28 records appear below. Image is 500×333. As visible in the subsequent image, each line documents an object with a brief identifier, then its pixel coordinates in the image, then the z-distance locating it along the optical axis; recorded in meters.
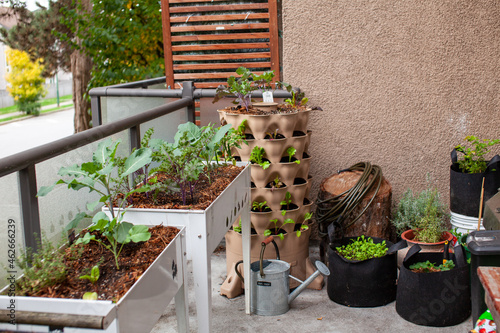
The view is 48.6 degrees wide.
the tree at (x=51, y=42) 10.38
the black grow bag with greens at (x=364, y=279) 3.66
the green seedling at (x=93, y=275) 1.73
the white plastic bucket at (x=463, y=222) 4.31
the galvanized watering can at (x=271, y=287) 3.64
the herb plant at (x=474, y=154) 4.33
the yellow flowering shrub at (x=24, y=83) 29.77
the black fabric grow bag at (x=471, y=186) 4.21
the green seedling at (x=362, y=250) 3.75
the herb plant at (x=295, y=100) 4.15
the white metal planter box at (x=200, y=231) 2.36
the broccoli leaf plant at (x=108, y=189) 1.93
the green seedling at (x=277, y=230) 3.89
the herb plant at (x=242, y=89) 3.94
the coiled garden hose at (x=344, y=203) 4.09
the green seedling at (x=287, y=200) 3.95
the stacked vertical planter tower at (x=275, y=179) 3.85
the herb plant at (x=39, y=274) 1.69
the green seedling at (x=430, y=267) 3.55
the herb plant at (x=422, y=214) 4.09
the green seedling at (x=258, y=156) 3.84
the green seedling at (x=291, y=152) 3.87
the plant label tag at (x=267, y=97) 4.11
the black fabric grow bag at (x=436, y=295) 3.37
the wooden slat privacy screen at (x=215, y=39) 5.62
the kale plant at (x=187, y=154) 2.59
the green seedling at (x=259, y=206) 3.93
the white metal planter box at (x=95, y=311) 1.51
